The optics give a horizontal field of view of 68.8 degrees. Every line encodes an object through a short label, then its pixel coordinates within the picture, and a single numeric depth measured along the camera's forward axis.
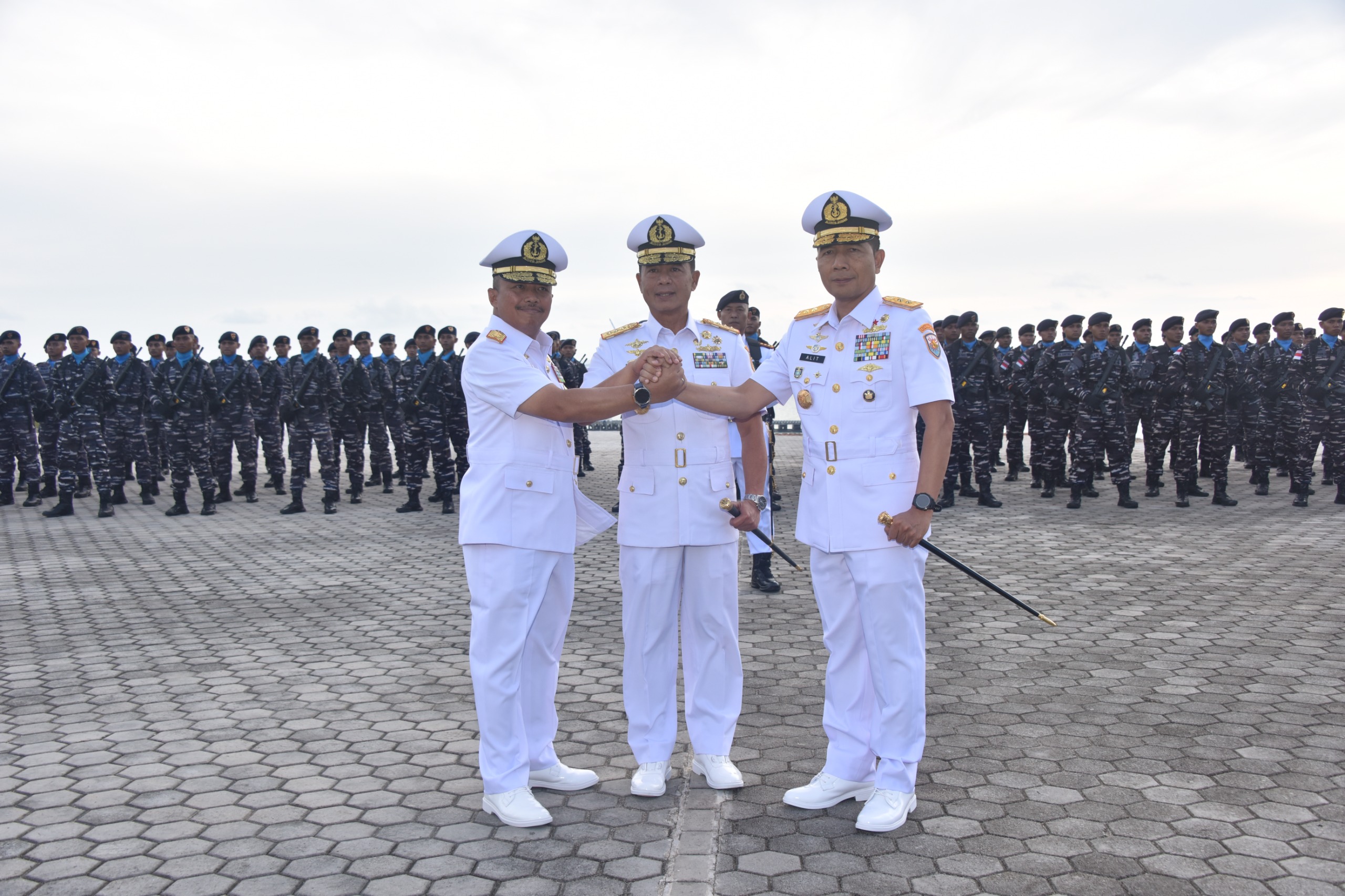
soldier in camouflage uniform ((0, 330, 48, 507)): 13.59
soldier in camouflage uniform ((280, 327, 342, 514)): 13.20
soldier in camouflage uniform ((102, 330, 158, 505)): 13.38
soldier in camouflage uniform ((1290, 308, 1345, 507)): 12.36
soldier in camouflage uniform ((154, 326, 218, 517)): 13.16
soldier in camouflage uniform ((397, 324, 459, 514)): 13.08
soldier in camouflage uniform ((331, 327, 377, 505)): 14.12
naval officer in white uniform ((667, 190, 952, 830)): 3.53
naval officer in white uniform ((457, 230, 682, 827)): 3.59
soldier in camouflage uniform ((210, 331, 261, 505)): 13.70
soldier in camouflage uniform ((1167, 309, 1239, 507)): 12.65
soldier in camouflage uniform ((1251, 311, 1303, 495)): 13.69
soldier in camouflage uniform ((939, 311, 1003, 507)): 12.37
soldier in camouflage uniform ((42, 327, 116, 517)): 12.96
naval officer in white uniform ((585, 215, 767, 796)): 3.81
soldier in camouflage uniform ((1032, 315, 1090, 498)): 13.24
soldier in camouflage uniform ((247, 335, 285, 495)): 13.91
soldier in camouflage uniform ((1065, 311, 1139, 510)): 12.33
